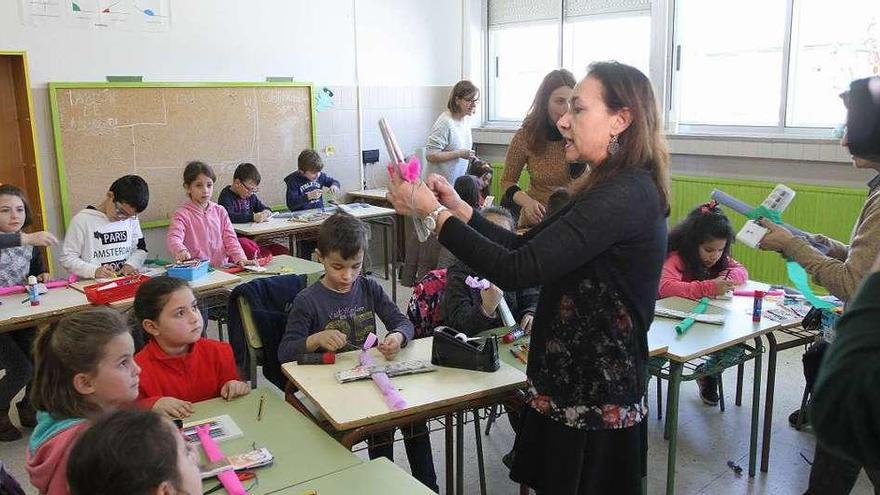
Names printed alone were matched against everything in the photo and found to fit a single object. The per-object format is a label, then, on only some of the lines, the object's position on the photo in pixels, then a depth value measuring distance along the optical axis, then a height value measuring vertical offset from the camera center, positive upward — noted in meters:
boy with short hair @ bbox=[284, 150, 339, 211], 5.88 -0.44
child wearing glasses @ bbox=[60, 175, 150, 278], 3.74 -0.54
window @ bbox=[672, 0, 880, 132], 4.92 +0.47
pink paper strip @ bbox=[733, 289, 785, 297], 3.25 -0.77
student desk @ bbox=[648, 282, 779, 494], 2.48 -0.79
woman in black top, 1.46 -0.31
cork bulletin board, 5.11 +0.00
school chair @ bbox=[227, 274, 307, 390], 2.68 -0.72
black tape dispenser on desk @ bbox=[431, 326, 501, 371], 2.18 -0.69
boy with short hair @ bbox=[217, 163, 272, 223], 5.30 -0.49
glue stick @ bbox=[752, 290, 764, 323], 2.86 -0.74
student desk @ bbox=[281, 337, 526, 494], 1.88 -0.74
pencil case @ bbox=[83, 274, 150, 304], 3.21 -0.71
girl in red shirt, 2.22 -0.69
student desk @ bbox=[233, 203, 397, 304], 4.98 -0.68
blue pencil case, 3.57 -0.69
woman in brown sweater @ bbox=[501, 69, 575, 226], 3.01 -0.12
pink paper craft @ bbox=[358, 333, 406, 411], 1.92 -0.72
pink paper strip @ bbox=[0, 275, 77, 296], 3.29 -0.72
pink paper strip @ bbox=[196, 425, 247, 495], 1.56 -0.77
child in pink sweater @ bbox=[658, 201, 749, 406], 3.31 -0.62
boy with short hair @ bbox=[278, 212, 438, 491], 2.51 -0.64
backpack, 2.89 -0.71
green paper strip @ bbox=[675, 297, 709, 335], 2.69 -0.76
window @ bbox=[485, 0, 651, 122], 6.19 +0.81
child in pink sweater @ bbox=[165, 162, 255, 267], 4.44 -0.57
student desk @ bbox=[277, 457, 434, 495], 1.57 -0.79
